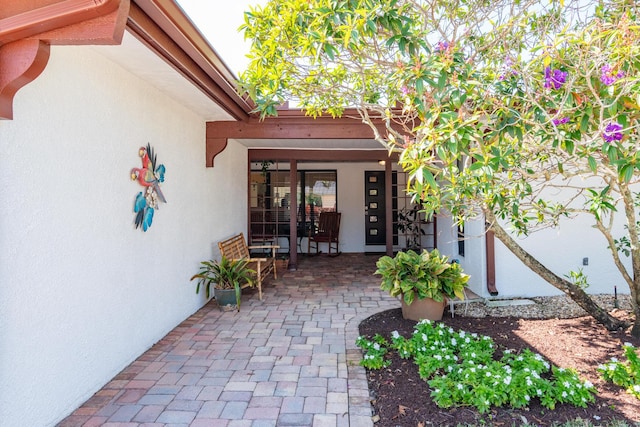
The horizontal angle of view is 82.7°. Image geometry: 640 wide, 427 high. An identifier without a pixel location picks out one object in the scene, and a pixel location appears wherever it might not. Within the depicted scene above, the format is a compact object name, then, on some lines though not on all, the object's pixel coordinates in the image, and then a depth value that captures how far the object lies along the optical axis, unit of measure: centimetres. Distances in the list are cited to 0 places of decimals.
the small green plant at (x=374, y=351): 269
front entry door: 883
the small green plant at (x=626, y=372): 222
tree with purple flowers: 191
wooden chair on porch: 831
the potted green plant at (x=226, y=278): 425
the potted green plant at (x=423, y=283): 351
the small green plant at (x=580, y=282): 349
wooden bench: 475
